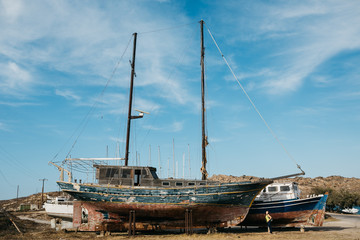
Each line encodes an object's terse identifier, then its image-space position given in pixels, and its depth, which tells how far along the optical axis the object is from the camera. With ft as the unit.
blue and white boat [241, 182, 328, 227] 74.33
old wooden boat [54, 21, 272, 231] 68.28
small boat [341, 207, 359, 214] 163.38
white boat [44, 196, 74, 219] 103.19
